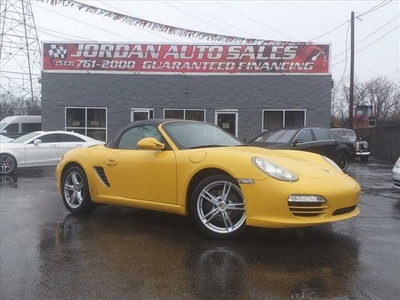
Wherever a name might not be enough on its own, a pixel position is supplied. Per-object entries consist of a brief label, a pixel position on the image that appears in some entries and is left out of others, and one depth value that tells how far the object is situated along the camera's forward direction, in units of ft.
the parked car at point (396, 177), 24.45
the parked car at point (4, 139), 51.00
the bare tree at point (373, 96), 195.21
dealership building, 62.23
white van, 63.67
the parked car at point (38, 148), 40.06
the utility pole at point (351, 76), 81.64
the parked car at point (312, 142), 36.40
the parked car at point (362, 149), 58.03
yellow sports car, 14.16
